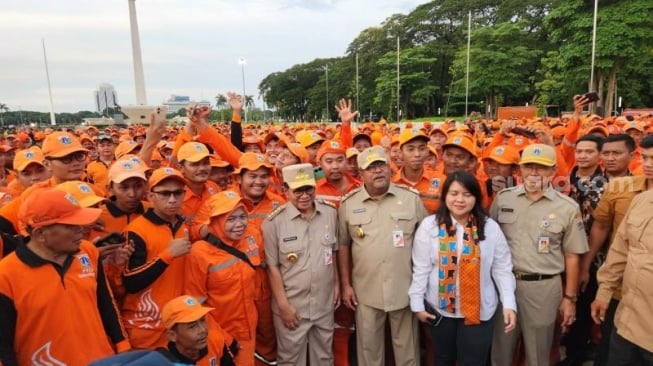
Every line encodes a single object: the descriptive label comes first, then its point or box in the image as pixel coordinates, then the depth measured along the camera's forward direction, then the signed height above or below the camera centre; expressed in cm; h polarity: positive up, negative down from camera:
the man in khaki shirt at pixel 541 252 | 333 -112
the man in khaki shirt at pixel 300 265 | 345 -121
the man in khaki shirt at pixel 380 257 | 342 -115
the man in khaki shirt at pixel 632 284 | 271 -120
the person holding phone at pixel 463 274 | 309 -120
